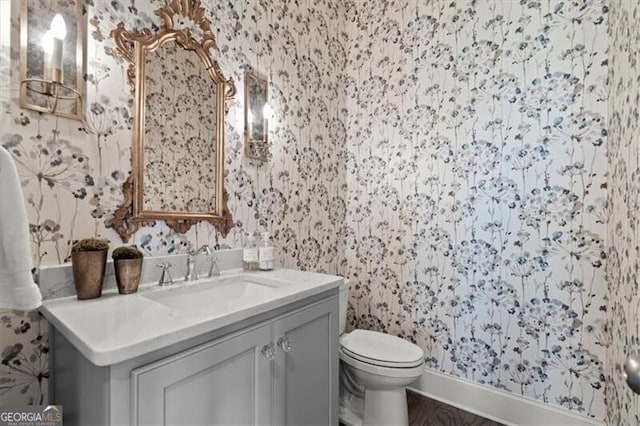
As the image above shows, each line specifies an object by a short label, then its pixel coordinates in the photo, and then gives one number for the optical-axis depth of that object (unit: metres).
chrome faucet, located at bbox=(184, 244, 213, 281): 1.31
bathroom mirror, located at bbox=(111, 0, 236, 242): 1.20
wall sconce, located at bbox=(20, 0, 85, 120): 0.94
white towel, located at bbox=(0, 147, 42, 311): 0.68
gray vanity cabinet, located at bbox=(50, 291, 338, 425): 0.68
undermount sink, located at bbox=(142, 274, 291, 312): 1.13
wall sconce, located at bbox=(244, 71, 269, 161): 1.63
